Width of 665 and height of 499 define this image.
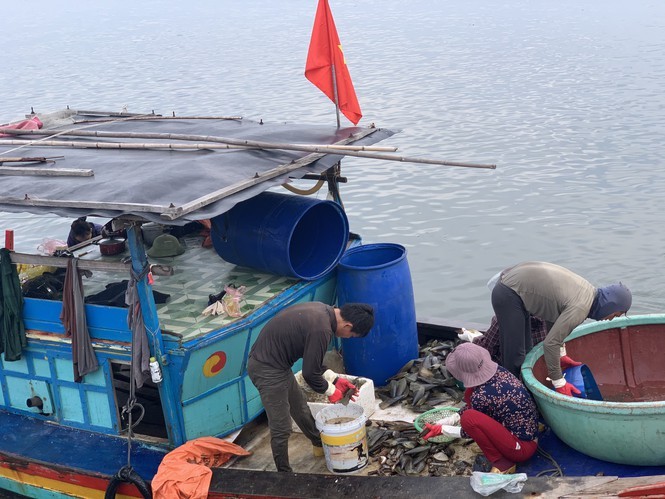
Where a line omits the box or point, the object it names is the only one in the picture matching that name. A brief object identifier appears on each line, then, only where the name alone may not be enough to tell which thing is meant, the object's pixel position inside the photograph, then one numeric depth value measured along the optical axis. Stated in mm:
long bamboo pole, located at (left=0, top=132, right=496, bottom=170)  6336
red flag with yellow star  7312
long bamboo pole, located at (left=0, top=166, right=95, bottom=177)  6066
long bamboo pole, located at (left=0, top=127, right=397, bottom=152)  6368
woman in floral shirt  5195
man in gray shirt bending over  5555
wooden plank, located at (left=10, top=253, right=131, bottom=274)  5594
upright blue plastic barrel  6691
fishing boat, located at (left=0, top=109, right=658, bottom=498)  5473
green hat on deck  7492
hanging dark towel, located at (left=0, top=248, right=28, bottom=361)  6156
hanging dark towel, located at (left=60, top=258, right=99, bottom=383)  5828
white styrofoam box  6245
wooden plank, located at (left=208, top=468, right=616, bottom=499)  4703
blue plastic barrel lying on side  6555
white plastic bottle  5570
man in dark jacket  5297
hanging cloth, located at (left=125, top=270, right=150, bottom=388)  5562
